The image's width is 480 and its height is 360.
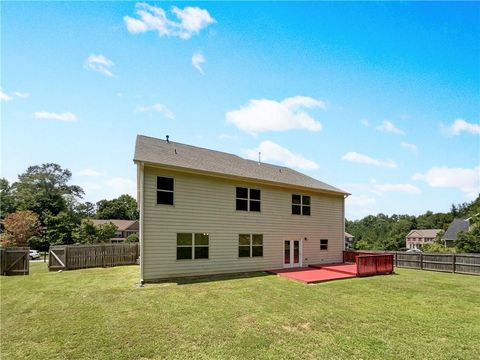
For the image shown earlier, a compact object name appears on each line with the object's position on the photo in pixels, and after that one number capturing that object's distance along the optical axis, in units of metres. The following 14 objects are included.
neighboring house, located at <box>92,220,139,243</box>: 57.88
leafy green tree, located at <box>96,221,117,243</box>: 42.22
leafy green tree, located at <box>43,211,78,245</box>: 41.92
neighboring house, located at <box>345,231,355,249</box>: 79.09
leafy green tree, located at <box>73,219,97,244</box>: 40.38
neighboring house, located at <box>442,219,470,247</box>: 46.17
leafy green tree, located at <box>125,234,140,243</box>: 45.12
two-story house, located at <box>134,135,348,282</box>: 12.02
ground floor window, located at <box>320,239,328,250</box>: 18.04
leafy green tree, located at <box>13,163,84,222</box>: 48.72
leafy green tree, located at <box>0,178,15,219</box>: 50.72
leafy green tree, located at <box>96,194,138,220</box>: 79.62
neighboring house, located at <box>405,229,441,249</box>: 75.62
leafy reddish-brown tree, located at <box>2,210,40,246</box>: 34.68
